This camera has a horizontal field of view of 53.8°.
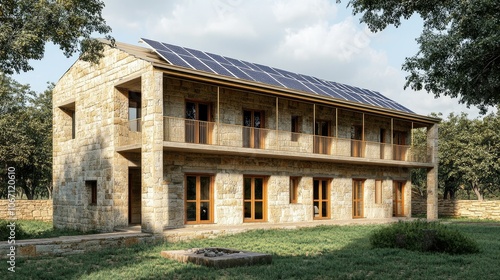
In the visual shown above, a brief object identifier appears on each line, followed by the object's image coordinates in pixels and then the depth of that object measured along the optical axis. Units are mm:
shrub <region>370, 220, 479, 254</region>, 12461
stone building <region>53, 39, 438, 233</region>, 17234
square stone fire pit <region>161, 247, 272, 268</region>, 10312
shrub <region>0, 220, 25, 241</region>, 15052
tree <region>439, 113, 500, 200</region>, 35625
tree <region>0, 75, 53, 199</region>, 31691
